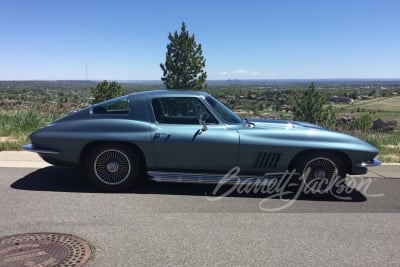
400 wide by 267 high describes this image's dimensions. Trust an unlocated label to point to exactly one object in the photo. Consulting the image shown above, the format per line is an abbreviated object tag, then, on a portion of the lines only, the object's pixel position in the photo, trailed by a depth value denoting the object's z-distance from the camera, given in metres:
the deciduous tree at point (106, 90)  37.48
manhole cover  3.29
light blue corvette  5.21
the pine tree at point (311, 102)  76.29
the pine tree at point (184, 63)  21.97
